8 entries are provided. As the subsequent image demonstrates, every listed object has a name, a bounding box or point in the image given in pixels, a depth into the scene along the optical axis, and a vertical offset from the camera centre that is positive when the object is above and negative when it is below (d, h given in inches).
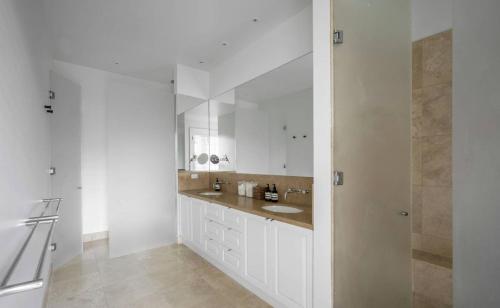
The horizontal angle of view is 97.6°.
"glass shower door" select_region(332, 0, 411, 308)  54.4 +0.9
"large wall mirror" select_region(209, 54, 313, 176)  84.8 +13.6
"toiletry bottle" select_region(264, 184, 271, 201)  99.7 -19.2
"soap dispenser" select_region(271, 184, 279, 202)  97.9 -19.7
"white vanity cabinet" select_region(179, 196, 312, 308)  64.3 -36.4
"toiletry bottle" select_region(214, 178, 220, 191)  135.4 -20.6
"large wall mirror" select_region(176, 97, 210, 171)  138.1 +10.0
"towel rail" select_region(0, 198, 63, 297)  17.7 -11.2
